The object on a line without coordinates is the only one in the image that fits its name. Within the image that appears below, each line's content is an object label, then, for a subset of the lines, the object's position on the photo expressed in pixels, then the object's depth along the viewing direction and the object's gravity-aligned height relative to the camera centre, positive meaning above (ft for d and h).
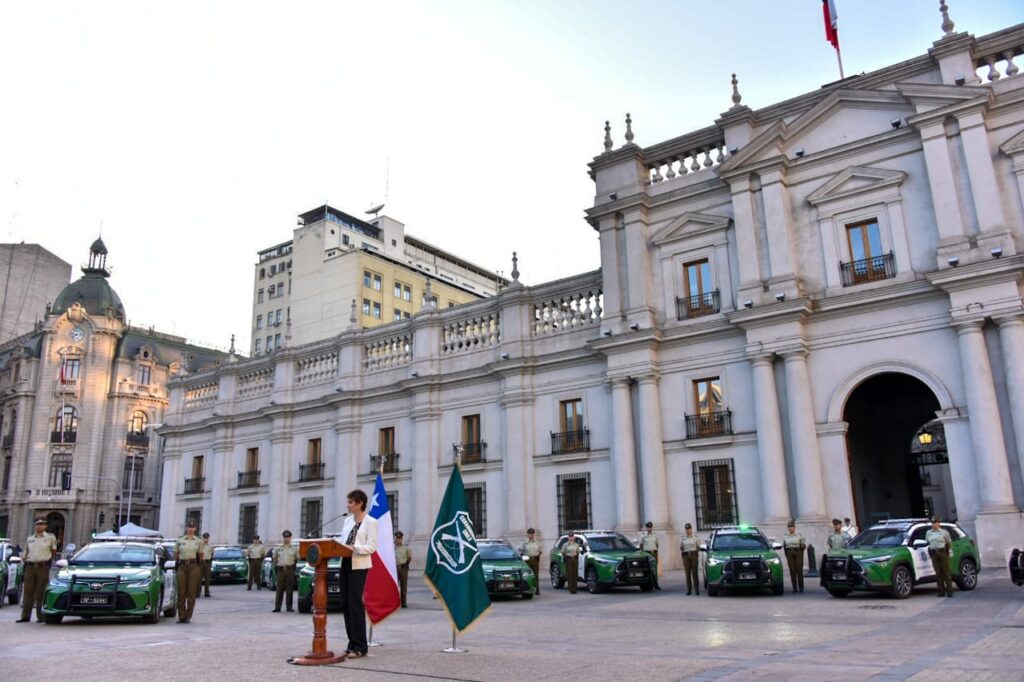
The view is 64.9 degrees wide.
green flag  32.81 -1.17
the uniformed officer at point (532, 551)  72.74 -1.58
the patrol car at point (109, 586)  43.62 -2.29
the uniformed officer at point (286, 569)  57.31 -2.08
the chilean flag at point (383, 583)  32.22 -1.81
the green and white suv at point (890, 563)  50.83 -2.41
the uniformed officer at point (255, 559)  83.87 -1.90
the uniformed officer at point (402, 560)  60.70 -1.78
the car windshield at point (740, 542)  60.70 -1.01
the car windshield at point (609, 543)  68.74 -1.01
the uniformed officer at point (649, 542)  70.63 -1.02
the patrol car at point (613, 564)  65.46 -2.62
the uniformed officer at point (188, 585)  47.70 -2.55
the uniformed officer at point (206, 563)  65.57 -1.86
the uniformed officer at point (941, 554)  50.96 -1.92
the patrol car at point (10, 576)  59.98 -2.20
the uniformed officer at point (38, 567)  47.57 -1.33
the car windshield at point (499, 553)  64.28 -1.54
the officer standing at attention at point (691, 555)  62.95 -1.97
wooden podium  28.75 -1.61
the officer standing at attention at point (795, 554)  59.41 -1.98
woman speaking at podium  30.19 -1.10
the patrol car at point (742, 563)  57.36 -2.44
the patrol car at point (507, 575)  61.05 -3.05
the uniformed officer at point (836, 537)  60.08 -0.84
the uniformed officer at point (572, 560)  68.13 -2.30
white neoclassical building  71.97 +19.27
